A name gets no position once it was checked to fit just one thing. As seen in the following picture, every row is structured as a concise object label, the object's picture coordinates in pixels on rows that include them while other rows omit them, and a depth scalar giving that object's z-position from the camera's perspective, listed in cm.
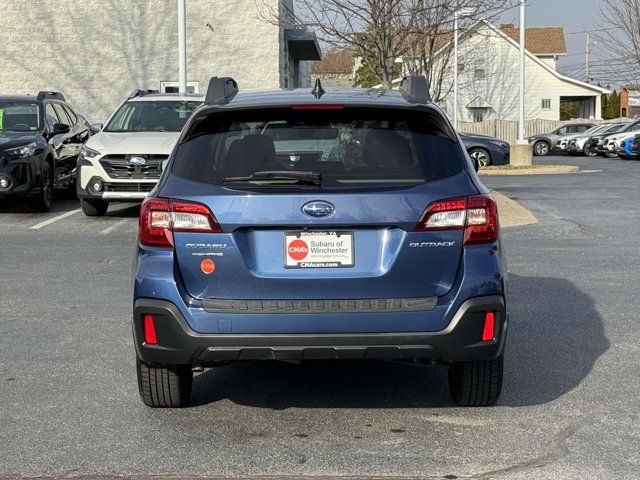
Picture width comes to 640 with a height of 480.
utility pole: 10394
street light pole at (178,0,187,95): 2312
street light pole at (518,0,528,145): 3406
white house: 6769
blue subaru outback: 543
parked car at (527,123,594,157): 5238
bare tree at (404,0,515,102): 2053
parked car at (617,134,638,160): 4059
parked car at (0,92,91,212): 1605
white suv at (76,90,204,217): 1589
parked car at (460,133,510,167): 3359
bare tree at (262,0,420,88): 1908
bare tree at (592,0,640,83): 5012
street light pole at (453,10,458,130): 4358
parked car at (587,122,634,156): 4601
